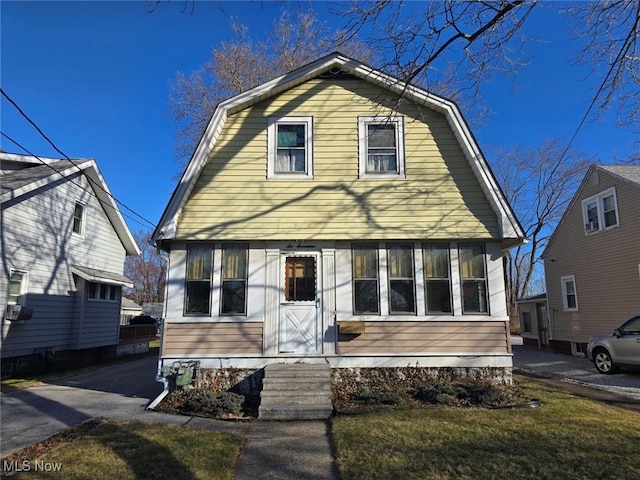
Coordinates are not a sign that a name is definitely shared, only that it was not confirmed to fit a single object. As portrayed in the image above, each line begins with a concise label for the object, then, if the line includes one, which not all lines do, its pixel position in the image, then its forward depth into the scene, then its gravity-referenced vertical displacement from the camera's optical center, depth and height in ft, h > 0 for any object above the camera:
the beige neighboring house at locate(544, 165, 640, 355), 47.11 +6.43
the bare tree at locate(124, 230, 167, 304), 165.78 +15.72
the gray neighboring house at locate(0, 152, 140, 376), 39.46 +5.67
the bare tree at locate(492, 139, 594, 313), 108.37 +20.06
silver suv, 37.14 -3.32
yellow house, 28.71 +4.98
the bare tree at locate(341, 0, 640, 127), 18.60 +12.95
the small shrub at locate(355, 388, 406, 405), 25.52 -5.08
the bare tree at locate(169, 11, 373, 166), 62.95 +36.60
